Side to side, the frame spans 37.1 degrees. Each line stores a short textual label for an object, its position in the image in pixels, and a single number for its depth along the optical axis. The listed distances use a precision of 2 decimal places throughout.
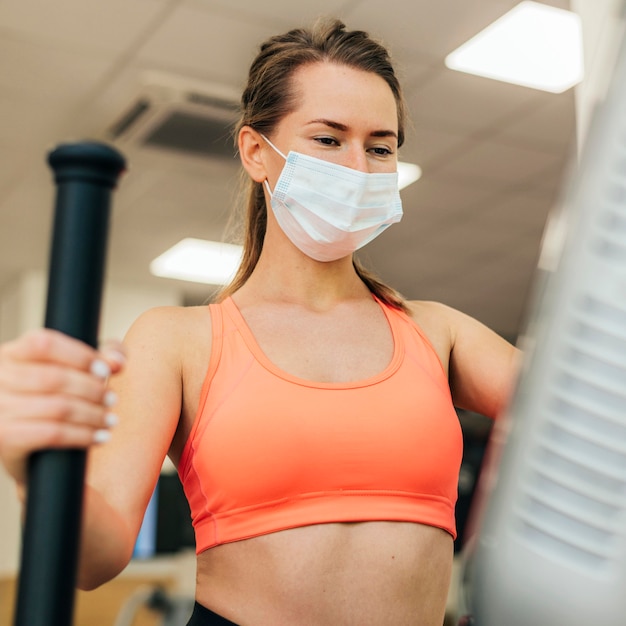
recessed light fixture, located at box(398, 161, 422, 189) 4.61
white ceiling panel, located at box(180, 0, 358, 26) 3.21
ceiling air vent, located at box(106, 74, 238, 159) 3.74
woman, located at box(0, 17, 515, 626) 1.02
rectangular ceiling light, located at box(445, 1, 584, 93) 3.27
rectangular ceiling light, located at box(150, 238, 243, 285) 6.01
